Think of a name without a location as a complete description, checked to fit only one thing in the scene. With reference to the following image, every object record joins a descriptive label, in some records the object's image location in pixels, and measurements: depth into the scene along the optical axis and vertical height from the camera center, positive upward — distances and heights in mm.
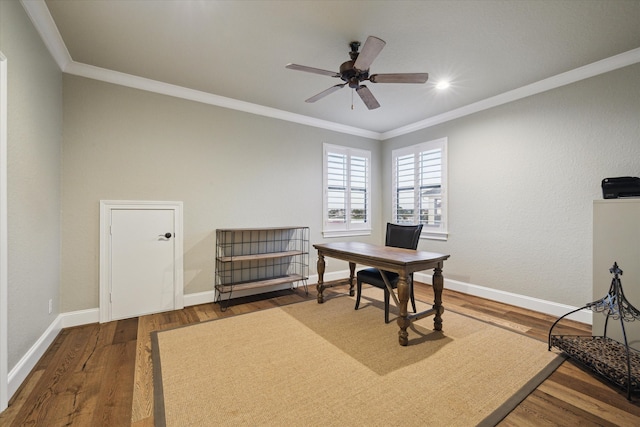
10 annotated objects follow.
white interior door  3043 -564
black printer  2412 +234
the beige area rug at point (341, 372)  1648 -1172
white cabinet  2250 -315
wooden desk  2434 -468
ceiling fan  2020 +1166
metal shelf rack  3680 -667
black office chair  2986 -407
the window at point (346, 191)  4773 +377
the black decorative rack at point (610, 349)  1838 -1030
